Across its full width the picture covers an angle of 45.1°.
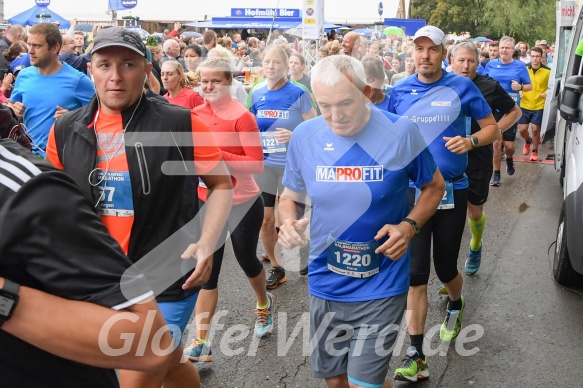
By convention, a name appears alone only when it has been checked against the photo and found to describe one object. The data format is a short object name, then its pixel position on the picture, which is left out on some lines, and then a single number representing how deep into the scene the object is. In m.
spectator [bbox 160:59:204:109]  6.16
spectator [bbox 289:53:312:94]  8.15
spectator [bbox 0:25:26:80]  12.11
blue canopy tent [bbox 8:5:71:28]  26.09
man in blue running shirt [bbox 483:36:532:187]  11.48
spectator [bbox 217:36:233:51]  13.42
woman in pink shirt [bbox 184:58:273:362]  4.54
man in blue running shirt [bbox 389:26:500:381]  4.49
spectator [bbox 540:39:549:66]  13.05
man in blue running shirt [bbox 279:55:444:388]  3.08
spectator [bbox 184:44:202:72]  8.08
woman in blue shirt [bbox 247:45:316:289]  6.14
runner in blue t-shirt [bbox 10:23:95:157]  5.88
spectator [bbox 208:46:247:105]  5.09
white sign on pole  11.61
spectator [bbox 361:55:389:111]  6.02
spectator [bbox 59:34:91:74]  9.22
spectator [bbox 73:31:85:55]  13.92
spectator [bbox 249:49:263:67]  14.62
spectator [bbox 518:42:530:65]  18.57
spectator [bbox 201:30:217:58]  11.39
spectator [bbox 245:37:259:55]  20.92
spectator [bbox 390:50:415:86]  9.10
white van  5.14
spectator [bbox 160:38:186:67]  12.43
